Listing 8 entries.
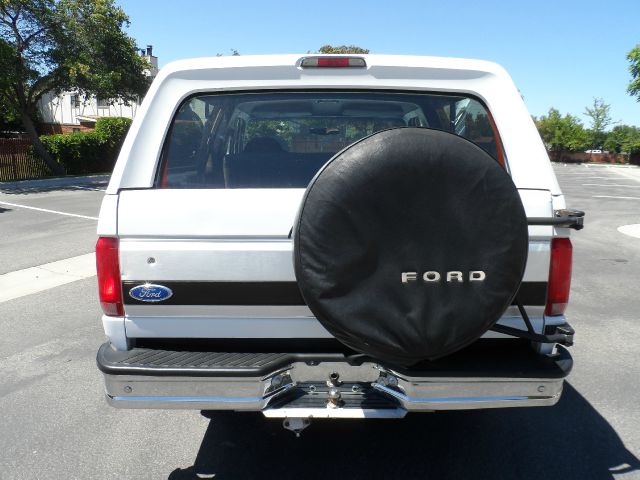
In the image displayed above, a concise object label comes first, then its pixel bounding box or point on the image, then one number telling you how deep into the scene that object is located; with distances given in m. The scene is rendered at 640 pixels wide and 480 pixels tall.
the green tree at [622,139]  64.69
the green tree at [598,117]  80.88
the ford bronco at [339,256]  2.04
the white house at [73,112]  45.66
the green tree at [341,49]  35.97
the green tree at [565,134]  68.81
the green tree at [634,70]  40.03
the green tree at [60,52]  19.00
